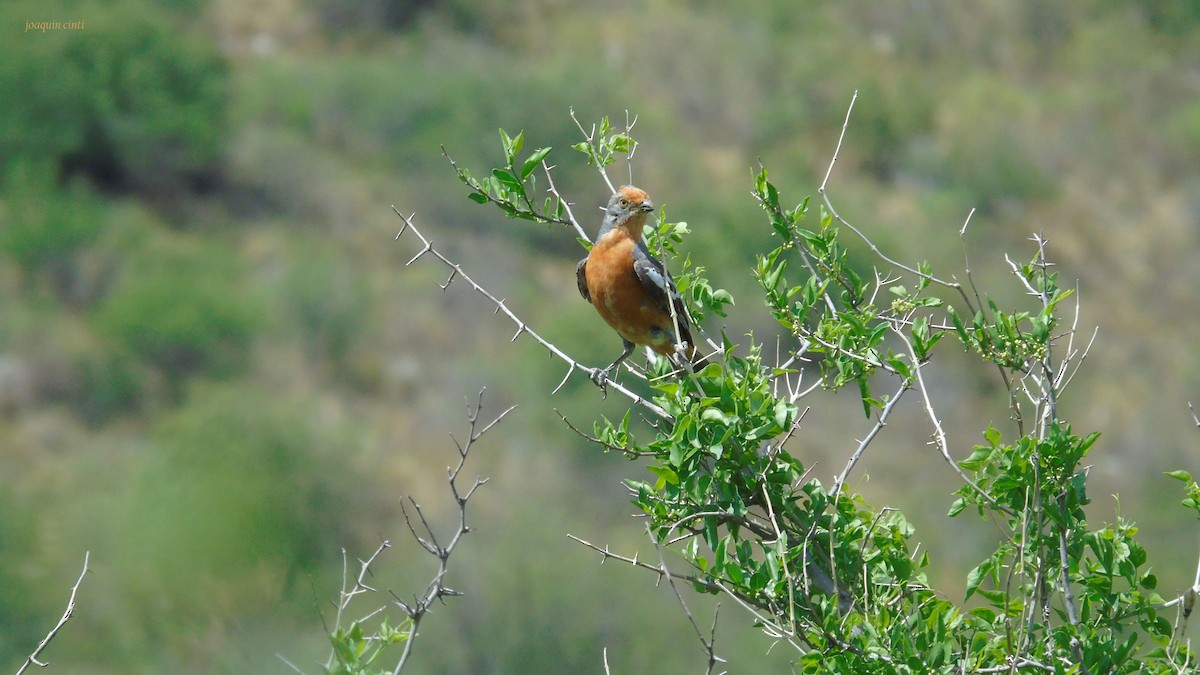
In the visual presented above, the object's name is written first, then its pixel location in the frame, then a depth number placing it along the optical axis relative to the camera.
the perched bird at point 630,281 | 14.45
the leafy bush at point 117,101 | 78.87
